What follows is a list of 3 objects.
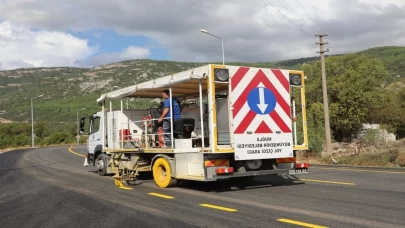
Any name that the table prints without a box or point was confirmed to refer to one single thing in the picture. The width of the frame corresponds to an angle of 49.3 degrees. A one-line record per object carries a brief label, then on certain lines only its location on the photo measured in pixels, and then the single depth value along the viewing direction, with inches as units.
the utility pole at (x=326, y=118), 1029.2
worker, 458.3
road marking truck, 396.2
